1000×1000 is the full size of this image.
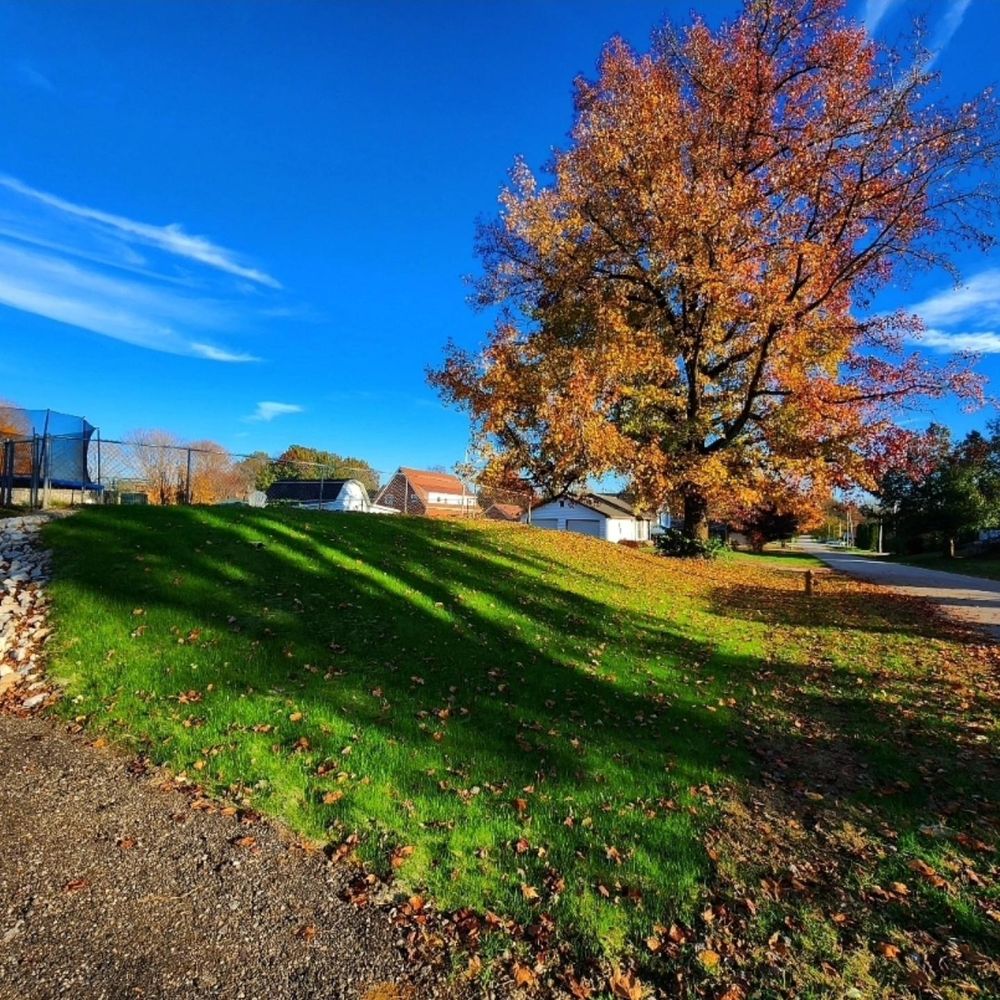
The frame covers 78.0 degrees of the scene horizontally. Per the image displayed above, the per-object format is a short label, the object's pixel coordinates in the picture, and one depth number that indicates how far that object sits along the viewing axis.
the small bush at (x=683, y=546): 21.41
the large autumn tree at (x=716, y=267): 14.78
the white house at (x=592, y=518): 48.88
